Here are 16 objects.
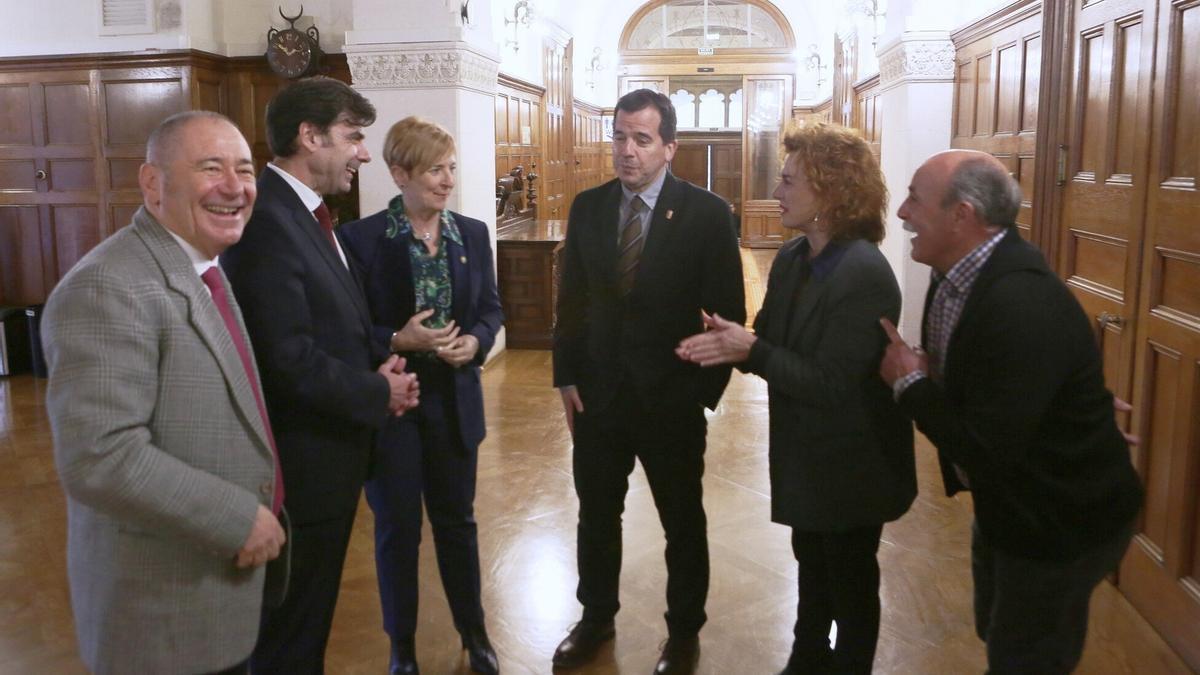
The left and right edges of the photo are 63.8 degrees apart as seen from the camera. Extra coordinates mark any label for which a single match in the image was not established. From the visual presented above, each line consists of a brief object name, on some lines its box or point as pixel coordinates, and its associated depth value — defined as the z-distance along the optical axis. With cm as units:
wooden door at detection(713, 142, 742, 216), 1931
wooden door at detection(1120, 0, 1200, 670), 300
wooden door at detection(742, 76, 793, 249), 1795
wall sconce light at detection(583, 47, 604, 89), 1600
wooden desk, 819
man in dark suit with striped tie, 283
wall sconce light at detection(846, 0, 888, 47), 915
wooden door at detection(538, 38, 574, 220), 1218
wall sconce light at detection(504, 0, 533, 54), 979
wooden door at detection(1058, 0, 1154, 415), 340
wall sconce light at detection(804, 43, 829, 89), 1577
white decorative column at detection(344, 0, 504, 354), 685
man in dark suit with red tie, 217
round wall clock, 768
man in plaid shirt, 191
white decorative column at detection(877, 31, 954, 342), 709
